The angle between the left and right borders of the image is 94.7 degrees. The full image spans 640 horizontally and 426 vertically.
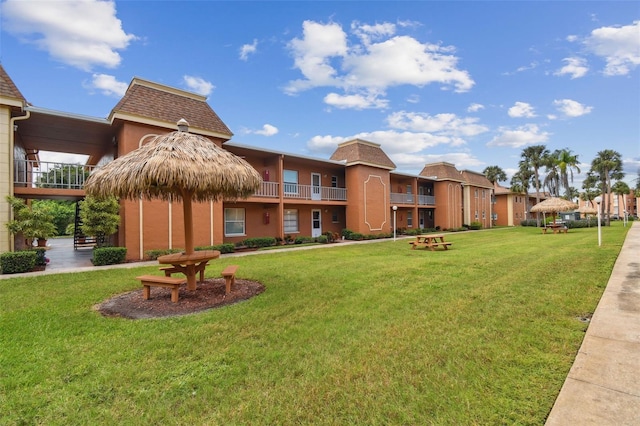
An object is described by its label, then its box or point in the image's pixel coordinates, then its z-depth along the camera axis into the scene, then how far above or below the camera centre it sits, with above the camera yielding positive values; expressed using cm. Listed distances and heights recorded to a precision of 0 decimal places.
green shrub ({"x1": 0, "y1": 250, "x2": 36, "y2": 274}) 948 -129
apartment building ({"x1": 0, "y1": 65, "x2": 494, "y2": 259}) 1174 +237
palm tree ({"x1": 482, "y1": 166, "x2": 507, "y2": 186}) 4972 +656
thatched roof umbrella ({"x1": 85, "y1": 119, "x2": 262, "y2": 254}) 551 +92
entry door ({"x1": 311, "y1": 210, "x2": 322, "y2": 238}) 2145 -53
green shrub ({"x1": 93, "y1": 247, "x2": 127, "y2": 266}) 1096 -133
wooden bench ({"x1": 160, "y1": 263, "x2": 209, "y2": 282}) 662 -121
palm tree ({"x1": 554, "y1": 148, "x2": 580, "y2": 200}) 3500 +598
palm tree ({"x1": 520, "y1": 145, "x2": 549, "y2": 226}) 3919 +706
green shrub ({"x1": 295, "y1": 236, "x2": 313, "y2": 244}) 1860 -152
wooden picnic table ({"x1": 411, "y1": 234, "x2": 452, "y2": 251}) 1430 -150
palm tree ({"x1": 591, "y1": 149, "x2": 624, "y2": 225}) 3756 +584
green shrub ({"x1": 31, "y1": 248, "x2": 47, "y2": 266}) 1046 -130
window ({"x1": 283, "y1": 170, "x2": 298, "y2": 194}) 1912 +241
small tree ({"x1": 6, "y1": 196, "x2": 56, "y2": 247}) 1000 +4
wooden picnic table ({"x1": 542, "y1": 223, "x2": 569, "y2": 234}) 2413 -156
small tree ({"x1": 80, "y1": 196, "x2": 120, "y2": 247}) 1108 +17
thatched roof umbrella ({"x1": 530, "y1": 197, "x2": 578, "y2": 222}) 2491 +40
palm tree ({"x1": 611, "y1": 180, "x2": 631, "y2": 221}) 5428 +397
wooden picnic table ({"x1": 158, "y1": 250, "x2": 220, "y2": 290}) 608 -89
